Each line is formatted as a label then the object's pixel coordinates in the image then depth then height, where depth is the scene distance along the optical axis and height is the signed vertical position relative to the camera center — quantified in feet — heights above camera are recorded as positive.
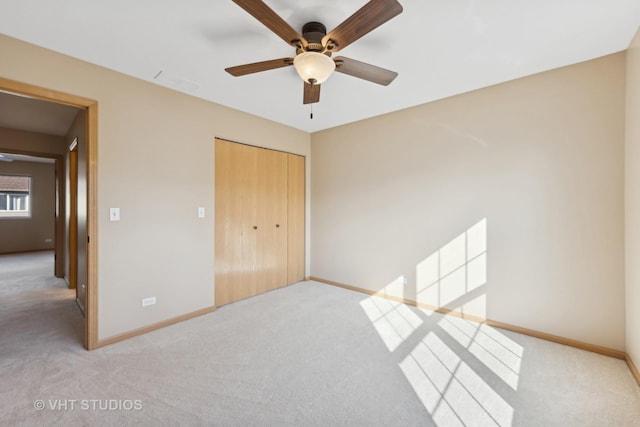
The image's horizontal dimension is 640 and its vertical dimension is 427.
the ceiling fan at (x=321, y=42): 4.53 +3.40
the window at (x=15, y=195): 23.81 +1.52
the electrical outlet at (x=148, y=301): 8.82 -2.92
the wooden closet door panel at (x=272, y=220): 12.80 -0.34
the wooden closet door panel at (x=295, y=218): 14.19 -0.28
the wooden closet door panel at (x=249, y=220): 11.94 -0.35
